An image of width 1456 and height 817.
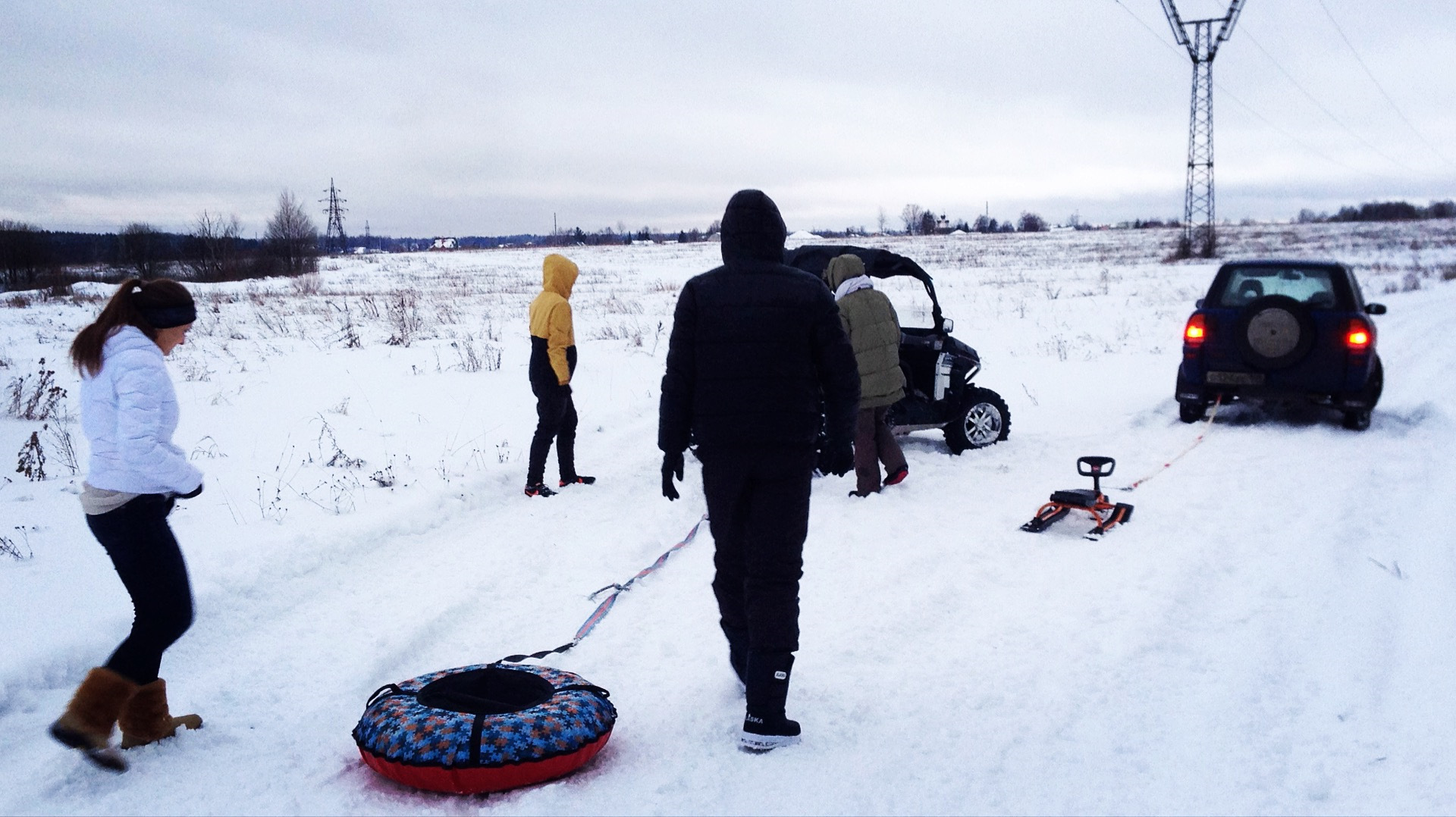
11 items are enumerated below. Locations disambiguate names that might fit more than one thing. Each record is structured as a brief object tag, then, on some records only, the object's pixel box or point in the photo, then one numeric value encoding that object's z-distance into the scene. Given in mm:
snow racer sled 6867
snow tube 3393
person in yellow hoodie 7844
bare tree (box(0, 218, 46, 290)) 41156
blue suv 9914
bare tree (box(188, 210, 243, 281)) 45812
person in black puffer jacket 3771
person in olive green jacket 7770
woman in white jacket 3506
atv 9492
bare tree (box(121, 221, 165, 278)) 44531
